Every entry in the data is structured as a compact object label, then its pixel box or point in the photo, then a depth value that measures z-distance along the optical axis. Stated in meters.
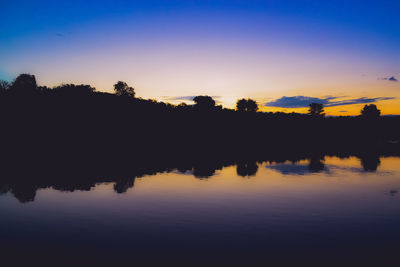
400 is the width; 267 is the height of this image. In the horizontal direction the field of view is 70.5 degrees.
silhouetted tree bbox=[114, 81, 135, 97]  152.88
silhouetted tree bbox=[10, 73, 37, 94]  89.25
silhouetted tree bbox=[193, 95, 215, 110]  184.75
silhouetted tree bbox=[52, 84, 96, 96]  99.75
